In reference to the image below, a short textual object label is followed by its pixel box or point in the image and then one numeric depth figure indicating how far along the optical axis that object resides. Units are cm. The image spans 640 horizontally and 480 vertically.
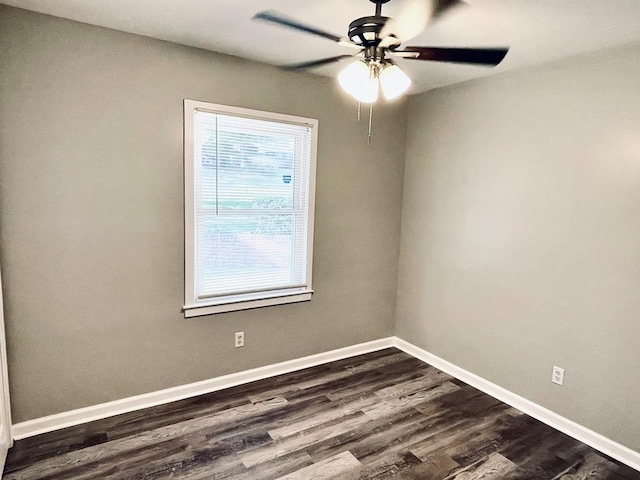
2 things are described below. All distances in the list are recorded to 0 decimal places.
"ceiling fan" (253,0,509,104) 161
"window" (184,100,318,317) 273
